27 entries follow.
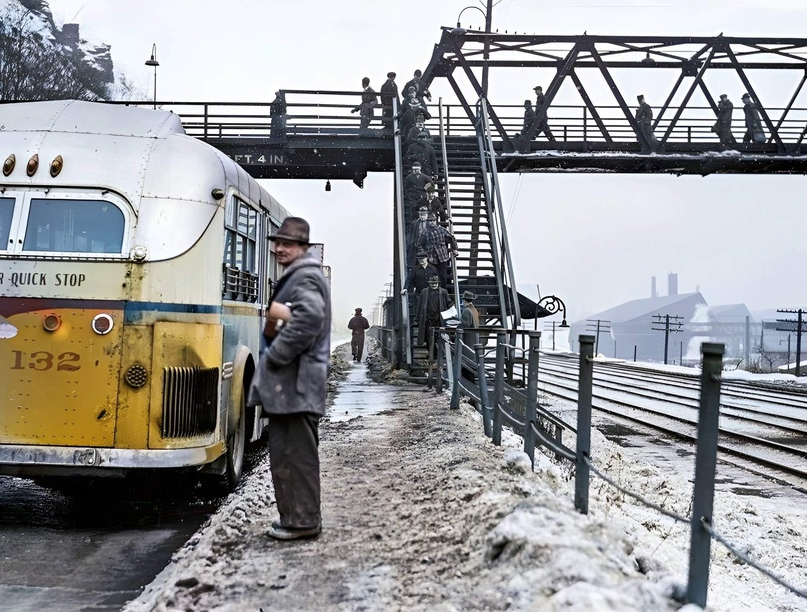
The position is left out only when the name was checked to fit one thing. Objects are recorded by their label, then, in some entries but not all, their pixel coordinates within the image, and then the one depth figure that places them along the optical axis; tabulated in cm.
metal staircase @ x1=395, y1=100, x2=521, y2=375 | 1759
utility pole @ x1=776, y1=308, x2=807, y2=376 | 4350
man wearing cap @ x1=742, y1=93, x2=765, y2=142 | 2583
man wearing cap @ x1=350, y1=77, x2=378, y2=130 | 2358
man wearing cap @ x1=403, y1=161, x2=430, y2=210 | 1908
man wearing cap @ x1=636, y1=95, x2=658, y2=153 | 2488
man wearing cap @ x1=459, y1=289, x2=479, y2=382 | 1414
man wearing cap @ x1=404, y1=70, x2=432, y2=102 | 2153
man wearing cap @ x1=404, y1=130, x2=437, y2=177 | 2003
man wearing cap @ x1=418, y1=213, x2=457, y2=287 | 1717
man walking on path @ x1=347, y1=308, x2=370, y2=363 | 2952
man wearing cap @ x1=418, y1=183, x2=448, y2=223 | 1838
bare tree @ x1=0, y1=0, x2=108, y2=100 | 3303
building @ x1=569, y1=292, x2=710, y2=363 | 14450
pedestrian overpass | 2273
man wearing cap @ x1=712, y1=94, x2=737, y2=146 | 2592
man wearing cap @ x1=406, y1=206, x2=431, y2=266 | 1750
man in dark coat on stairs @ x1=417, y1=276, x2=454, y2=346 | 1642
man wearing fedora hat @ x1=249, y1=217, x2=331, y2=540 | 539
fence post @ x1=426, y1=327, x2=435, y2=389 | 1588
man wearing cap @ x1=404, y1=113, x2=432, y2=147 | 2022
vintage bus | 636
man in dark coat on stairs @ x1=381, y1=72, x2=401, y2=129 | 2386
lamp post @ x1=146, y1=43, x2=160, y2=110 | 3050
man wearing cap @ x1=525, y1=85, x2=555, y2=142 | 2519
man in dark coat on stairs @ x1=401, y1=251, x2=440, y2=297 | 1719
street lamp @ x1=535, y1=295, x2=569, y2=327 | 1967
